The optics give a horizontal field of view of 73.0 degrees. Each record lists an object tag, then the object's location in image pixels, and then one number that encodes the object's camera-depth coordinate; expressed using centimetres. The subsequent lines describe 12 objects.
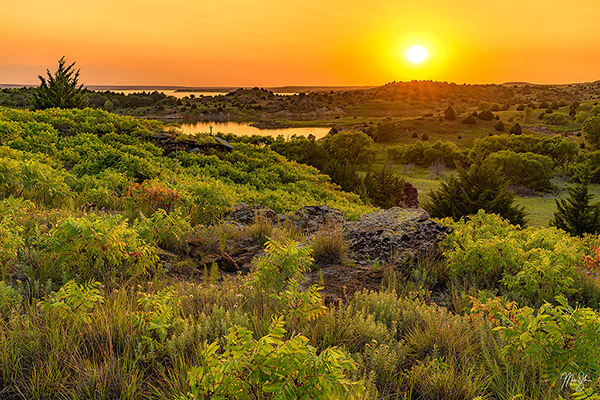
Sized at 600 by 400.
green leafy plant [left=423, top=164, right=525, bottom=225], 1532
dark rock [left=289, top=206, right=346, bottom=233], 862
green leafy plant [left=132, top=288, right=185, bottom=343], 313
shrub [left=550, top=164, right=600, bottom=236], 1558
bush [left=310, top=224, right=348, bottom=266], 638
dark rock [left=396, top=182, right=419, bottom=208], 2216
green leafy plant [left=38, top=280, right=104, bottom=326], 311
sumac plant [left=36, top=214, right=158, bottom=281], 441
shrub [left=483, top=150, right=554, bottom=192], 3183
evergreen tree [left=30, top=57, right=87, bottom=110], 2152
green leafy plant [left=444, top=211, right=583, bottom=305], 509
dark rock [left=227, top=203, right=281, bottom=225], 919
